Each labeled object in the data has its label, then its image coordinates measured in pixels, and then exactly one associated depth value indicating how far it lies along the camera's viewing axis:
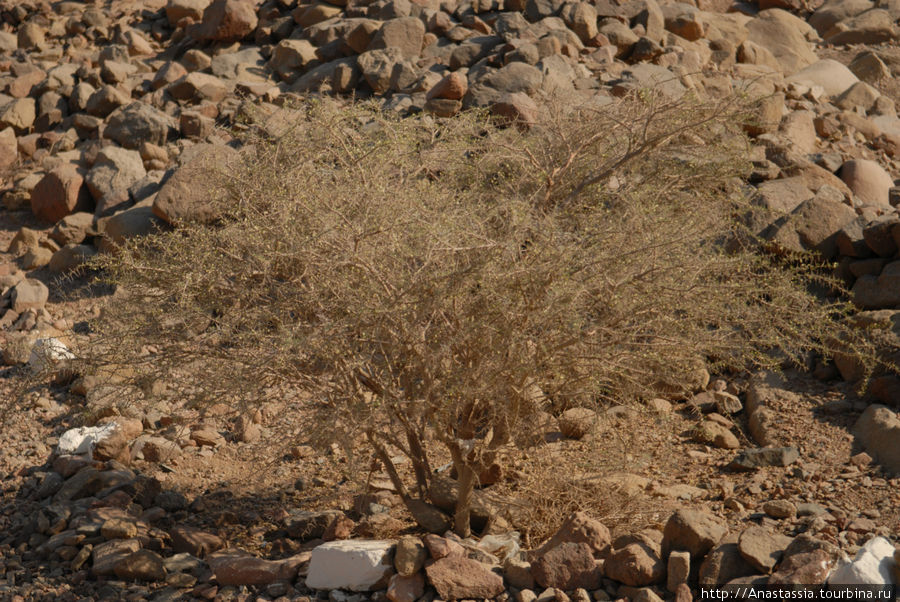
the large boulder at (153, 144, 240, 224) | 7.80
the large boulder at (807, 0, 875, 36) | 14.62
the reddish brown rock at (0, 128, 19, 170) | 11.22
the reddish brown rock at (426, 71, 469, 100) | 9.70
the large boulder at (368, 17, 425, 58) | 11.68
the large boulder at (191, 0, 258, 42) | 13.27
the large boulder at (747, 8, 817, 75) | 13.16
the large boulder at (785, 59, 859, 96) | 11.96
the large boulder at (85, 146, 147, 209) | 9.65
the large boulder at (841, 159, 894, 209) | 8.38
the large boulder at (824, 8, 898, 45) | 14.19
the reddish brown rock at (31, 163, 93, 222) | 9.84
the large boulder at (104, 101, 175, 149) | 10.66
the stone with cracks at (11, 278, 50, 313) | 8.08
